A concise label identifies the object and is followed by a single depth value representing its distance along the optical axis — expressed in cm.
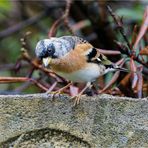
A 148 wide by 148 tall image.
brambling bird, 700
